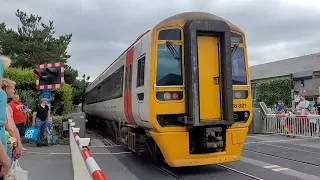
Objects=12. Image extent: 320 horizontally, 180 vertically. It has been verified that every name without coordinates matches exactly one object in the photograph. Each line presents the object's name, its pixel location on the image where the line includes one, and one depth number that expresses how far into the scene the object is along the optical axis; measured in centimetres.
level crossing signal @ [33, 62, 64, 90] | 746
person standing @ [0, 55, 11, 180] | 191
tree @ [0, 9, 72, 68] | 2027
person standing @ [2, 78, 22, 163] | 278
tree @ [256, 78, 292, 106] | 2252
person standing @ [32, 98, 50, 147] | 836
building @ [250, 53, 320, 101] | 2008
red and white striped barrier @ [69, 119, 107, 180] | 185
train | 503
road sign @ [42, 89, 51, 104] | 829
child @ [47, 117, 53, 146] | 847
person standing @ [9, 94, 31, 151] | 756
